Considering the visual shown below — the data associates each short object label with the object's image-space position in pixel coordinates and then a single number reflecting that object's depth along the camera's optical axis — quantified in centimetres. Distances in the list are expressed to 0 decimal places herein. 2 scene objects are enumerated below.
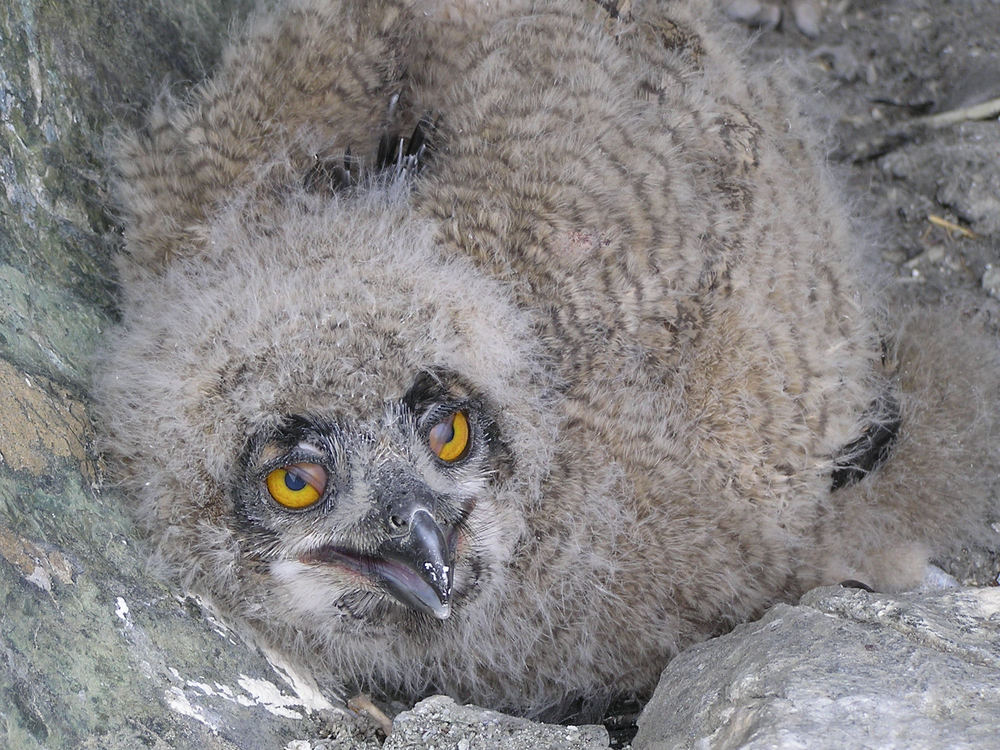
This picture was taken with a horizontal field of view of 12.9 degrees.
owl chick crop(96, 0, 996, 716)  145
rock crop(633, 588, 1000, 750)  135
